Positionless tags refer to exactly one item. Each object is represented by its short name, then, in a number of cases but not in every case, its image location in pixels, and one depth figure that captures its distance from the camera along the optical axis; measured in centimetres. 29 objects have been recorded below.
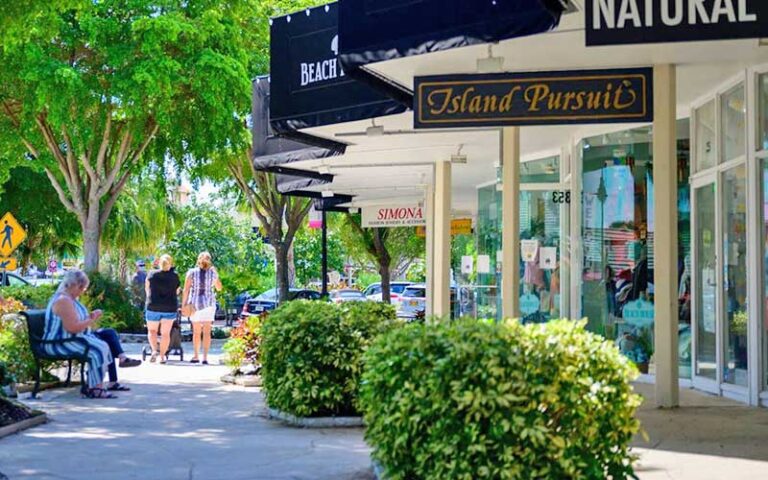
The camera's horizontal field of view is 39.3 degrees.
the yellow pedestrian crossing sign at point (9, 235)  2114
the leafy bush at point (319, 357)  1047
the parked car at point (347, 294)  4477
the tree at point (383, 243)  3650
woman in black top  1856
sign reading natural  784
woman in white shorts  1853
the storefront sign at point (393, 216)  2656
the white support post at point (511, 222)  1142
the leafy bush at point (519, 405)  580
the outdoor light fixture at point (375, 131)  1386
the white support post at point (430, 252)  2055
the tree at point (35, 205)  3644
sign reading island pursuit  966
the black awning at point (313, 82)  1248
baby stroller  1938
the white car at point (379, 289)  4838
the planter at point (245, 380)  1505
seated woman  1281
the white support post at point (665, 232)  1043
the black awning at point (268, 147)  1602
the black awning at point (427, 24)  838
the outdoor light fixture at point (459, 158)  1688
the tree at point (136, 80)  2342
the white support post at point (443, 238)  1709
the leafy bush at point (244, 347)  1531
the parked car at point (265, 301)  3550
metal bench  1288
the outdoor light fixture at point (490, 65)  991
